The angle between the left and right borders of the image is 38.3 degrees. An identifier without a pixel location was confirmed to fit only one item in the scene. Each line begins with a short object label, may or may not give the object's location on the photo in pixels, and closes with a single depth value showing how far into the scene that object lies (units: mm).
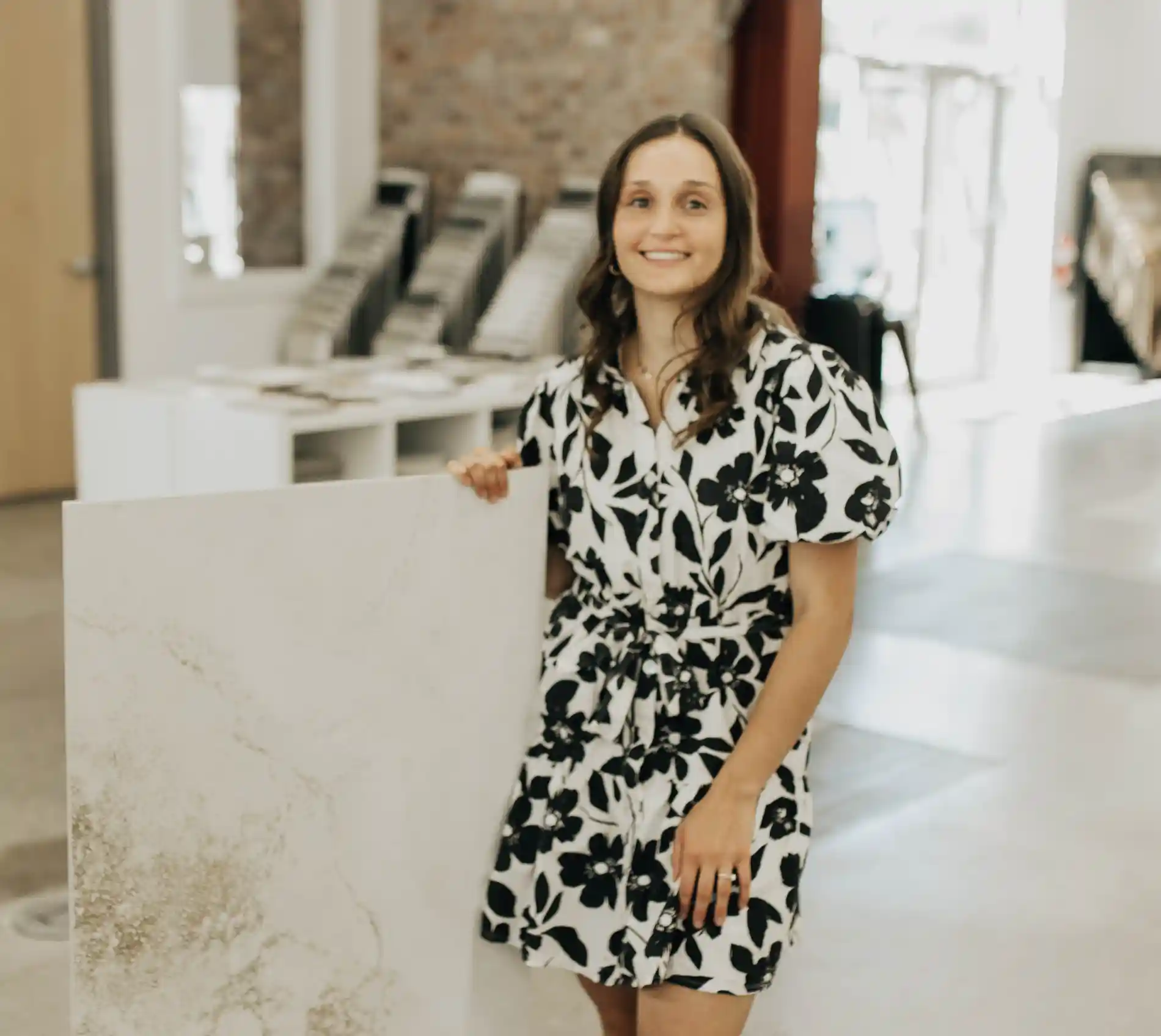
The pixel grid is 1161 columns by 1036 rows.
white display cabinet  5031
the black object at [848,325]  8969
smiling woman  1795
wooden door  7312
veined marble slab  1628
